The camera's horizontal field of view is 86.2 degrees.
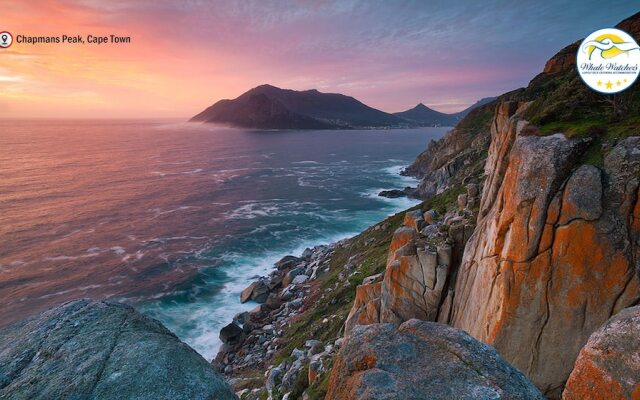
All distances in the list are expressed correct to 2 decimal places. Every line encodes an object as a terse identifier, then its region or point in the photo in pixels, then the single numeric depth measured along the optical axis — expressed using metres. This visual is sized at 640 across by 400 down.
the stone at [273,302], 41.31
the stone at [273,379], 24.19
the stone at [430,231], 22.39
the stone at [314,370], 20.47
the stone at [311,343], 26.58
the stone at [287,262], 52.21
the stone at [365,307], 22.82
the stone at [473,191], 25.44
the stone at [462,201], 25.88
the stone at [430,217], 27.43
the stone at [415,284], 20.14
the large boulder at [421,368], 6.87
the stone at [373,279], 27.18
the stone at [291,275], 46.85
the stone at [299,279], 45.93
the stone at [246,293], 44.47
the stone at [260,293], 44.47
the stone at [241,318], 39.26
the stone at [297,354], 26.05
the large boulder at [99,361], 8.48
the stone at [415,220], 27.12
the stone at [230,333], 35.75
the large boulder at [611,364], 6.61
